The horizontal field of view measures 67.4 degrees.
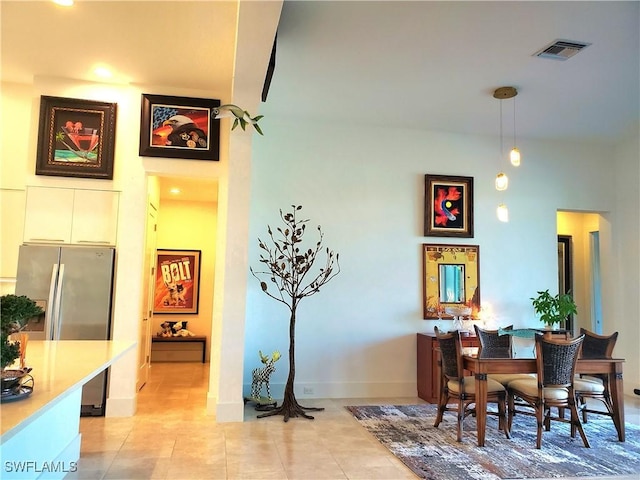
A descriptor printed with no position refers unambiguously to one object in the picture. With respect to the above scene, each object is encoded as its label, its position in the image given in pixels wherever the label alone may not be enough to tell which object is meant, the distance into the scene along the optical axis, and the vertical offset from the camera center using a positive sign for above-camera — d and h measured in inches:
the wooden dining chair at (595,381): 165.9 -32.8
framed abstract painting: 238.7 +39.5
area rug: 131.5 -50.3
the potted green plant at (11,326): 67.1 -7.7
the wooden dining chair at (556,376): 153.5 -28.2
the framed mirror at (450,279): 234.2 +3.0
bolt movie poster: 338.6 -2.0
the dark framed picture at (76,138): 186.7 +54.0
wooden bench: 317.7 -45.7
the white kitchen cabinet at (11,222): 189.5 +20.7
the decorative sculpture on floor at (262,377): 197.5 -40.0
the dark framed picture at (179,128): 193.0 +61.1
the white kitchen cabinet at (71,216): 185.5 +23.3
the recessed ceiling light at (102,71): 179.0 +77.4
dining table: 153.4 -27.4
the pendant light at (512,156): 182.5 +49.6
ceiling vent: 152.6 +77.6
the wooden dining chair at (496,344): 192.1 -23.3
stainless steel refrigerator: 176.4 -6.2
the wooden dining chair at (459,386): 159.3 -33.8
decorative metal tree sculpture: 203.5 +7.9
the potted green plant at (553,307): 233.3 -9.4
